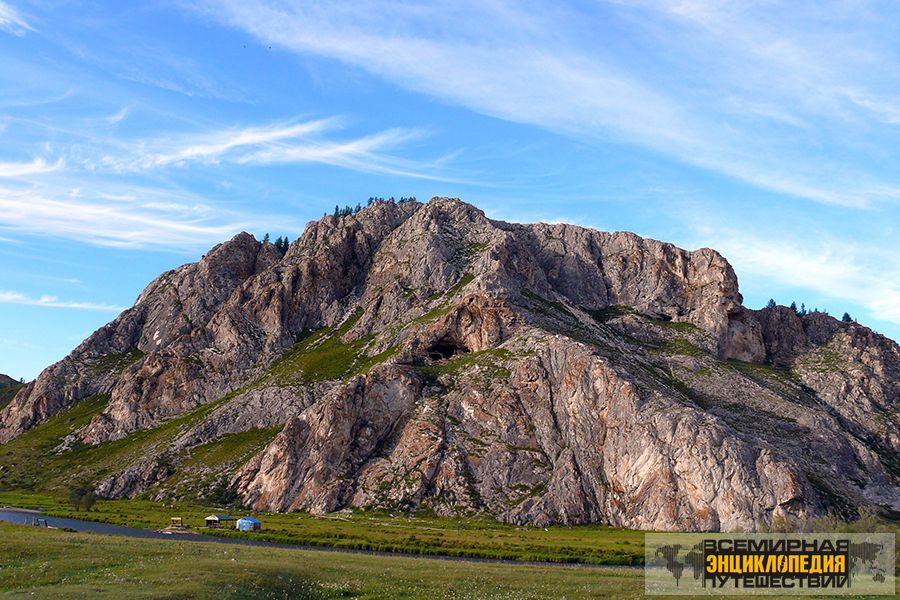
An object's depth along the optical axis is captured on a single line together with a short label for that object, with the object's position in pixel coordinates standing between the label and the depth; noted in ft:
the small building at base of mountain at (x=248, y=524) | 424.46
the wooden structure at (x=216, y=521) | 444.96
